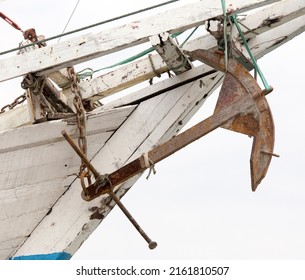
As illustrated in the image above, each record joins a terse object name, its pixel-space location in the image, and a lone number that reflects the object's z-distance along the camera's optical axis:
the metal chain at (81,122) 11.47
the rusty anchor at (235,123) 10.46
